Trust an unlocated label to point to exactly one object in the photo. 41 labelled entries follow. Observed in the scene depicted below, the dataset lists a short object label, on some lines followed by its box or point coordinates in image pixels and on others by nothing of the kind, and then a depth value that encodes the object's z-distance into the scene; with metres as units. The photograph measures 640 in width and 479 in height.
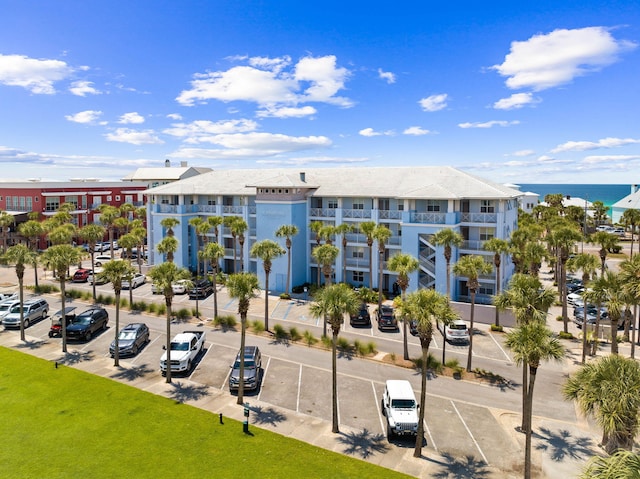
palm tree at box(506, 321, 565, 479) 18.61
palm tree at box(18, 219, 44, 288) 57.94
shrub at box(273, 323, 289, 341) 36.25
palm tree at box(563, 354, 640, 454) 14.98
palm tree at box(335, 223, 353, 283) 48.25
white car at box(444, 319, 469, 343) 35.28
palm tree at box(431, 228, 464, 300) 39.00
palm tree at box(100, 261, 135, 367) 29.97
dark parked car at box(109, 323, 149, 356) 32.03
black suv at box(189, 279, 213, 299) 48.94
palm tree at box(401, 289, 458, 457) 20.05
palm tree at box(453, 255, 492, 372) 33.16
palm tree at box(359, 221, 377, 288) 44.62
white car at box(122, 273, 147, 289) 54.22
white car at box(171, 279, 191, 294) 50.56
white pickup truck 28.75
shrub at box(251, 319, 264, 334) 37.81
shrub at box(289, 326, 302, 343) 35.73
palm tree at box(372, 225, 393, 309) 42.44
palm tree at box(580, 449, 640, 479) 10.45
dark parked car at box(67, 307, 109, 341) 35.06
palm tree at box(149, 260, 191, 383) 27.52
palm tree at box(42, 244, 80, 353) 31.69
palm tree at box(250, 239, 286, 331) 38.41
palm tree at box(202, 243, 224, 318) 42.31
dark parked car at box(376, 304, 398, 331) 38.56
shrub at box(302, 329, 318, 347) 34.87
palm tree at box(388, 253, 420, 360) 32.72
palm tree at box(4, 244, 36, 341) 34.38
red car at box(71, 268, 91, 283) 56.84
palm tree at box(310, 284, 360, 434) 21.89
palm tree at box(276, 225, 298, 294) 47.57
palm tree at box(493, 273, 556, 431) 23.28
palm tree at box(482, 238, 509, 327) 38.69
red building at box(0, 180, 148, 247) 80.19
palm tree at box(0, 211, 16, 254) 69.75
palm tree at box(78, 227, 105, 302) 56.25
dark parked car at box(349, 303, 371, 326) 39.94
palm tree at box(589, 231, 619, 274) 42.51
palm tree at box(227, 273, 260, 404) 24.88
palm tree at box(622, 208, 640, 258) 67.00
